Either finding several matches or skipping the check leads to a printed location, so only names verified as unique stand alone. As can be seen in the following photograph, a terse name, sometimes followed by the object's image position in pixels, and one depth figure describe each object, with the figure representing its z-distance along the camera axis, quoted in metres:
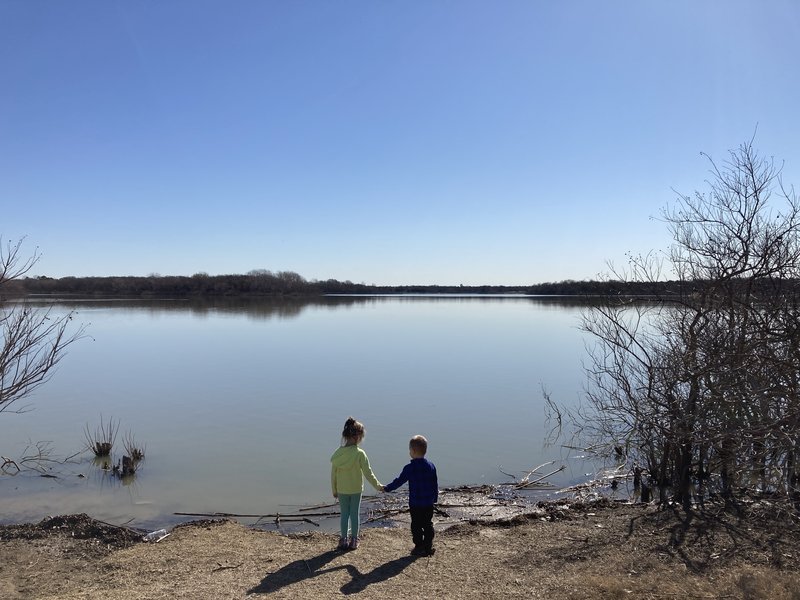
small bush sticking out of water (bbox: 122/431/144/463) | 12.70
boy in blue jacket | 6.68
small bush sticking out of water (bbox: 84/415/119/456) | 13.30
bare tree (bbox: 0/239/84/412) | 6.80
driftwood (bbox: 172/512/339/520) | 9.80
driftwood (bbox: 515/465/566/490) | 11.53
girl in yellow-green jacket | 6.74
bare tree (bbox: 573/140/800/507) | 5.73
